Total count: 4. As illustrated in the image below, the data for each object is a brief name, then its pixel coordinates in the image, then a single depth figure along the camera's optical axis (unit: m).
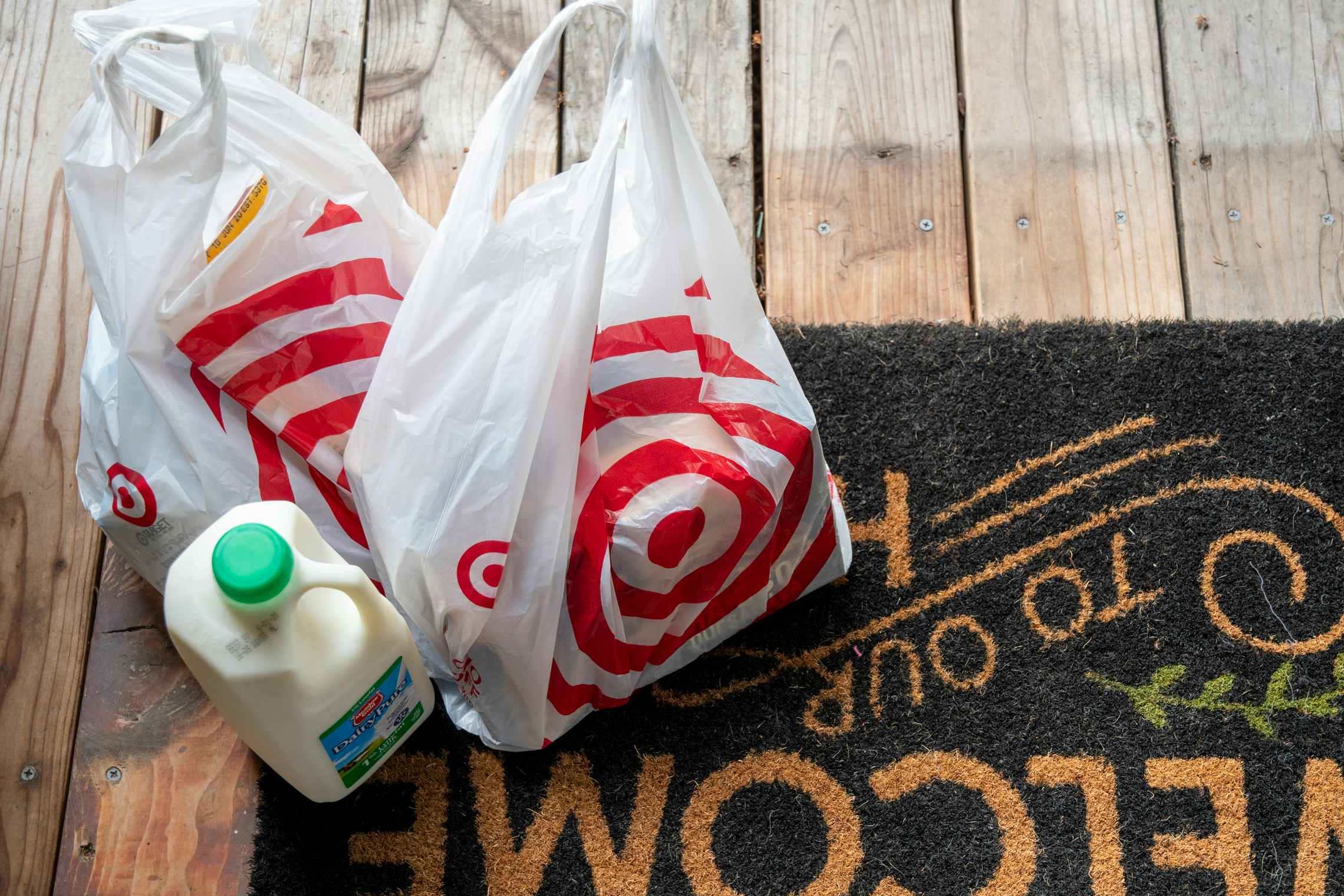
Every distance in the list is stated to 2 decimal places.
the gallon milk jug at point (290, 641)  0.68
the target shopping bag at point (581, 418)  0.75
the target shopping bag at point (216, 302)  0.77
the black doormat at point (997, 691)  0.88
